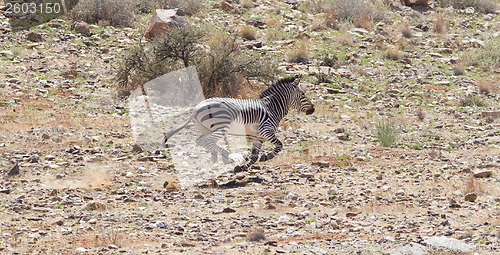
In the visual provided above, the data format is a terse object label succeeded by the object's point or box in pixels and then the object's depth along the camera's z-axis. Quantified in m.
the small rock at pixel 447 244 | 7.79
